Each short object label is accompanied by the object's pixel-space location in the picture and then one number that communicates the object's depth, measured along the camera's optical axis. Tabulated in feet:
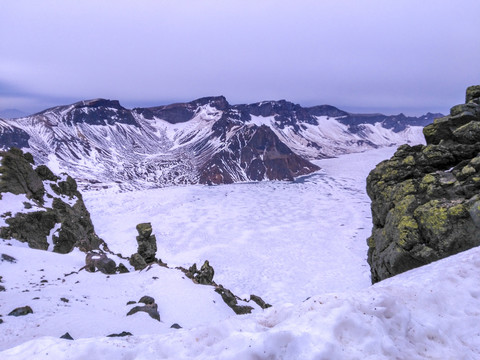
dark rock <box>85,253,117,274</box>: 78.12
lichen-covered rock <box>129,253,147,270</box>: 92.38
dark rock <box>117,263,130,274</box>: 84.45
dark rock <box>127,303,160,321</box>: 51.98
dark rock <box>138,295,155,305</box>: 59.11
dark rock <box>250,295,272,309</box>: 95.34
